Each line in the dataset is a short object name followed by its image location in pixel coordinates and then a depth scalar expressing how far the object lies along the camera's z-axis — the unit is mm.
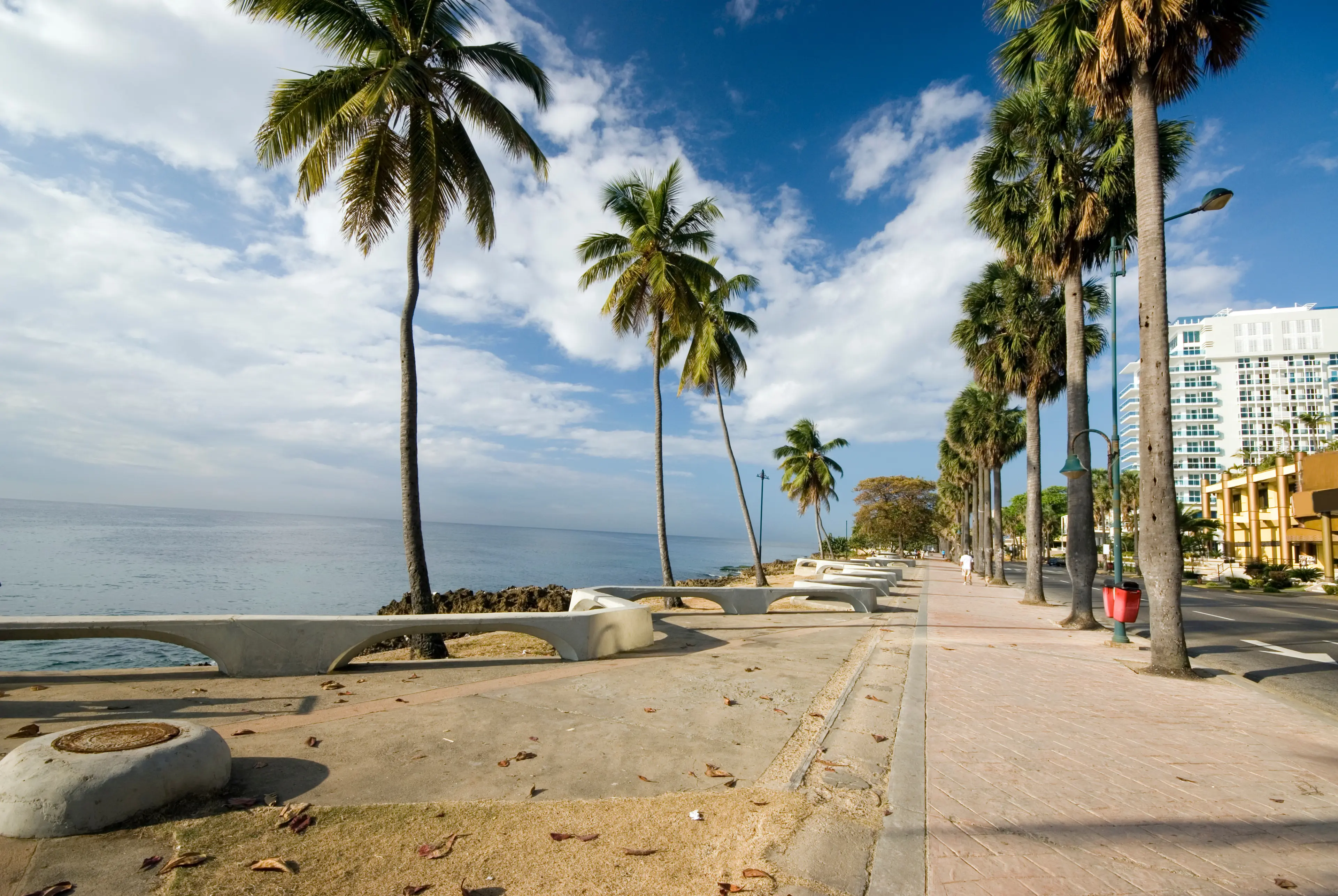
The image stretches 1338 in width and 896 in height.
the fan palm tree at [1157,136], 8867
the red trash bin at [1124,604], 11039
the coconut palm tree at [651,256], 18750
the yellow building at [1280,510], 34562
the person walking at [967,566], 28578
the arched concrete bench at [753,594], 14062
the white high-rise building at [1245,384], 107250
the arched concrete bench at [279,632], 6445
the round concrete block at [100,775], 3234
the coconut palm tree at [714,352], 21922
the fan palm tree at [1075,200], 13250
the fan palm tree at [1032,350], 18953
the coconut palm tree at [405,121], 10148
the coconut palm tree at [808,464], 46094
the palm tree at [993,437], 31594
